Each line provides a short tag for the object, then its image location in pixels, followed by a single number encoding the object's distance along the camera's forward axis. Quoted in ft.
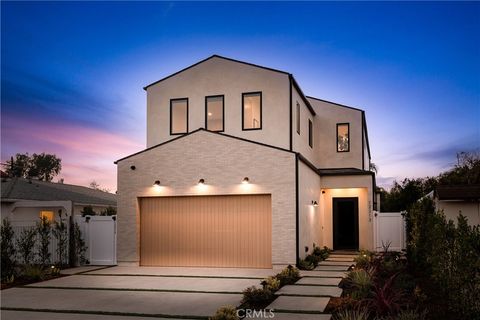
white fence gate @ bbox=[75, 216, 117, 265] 57.57
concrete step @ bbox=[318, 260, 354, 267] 55.87
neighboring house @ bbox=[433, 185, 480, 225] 54.29
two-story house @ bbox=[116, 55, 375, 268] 52.80
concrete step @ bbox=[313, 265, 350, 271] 51.25
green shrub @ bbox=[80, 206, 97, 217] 68.70
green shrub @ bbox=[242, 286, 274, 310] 32.07
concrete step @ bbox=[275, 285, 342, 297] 35.24
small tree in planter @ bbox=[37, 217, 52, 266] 53.93
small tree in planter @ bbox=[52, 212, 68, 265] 55.21
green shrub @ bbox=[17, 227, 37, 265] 51.24
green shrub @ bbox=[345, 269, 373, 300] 32.07
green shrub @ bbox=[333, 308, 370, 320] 23.61
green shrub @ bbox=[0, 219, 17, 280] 45.93
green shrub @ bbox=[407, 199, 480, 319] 24.57
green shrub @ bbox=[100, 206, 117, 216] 79.92
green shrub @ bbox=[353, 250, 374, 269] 47.45
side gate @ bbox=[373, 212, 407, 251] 64.34
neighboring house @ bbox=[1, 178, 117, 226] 78.12
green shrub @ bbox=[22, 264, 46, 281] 44.98
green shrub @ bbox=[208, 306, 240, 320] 26.48
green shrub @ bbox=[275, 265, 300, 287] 40.81
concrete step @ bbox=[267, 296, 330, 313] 30.29
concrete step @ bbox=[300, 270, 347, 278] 45.58
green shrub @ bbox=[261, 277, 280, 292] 36.67
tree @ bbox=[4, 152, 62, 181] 190.70
